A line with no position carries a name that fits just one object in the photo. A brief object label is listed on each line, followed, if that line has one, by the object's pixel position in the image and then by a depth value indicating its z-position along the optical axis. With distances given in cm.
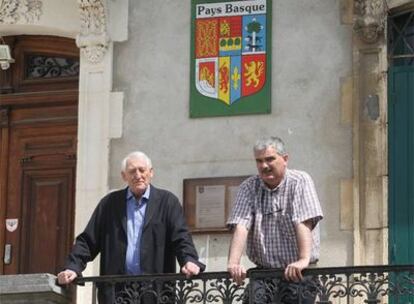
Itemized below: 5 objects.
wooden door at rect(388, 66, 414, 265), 1127
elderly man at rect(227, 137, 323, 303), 928
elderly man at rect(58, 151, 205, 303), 963
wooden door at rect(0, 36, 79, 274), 1249
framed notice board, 1152
